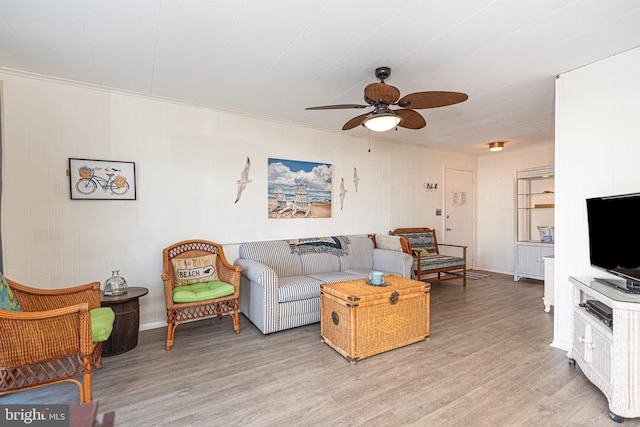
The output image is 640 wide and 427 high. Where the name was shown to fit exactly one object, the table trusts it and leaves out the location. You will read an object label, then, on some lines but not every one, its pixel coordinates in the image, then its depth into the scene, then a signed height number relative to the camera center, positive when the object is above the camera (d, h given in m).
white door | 6.07 +0.01
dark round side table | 2.62 -0.99
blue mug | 2.85 -0.64
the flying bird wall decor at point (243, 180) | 3.75 +0.40
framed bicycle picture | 2.89 +0.33
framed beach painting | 4.01 +0.31
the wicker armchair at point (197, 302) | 2.80 -0.74
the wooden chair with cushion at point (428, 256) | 4.62 -0.75
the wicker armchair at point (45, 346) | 1.64 -0.77
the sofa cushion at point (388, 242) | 4.41 -0.47
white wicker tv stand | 1.76 -0.90
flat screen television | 1.98 -0.19
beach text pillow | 3.14 -0.61
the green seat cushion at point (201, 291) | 2.80 -0.77
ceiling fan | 2.22 +0.85
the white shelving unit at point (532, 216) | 5.08 -0.11
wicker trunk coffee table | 2.51 -0.94
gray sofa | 3.05 -0.78
